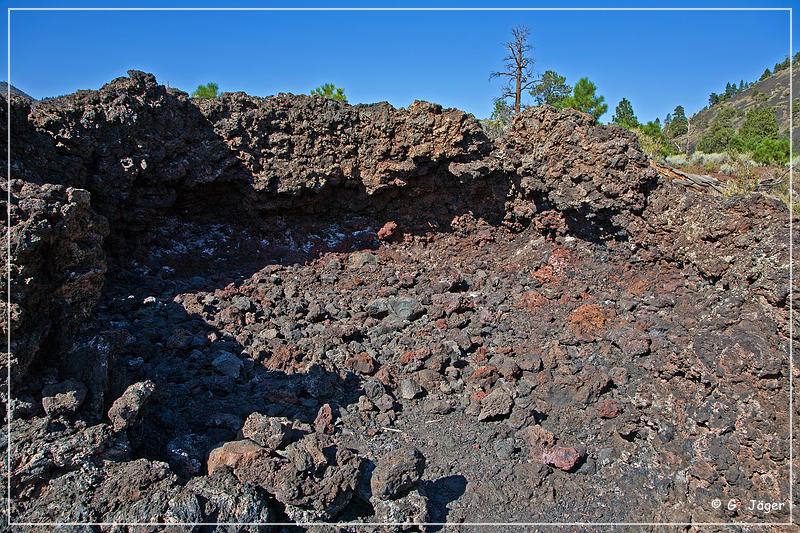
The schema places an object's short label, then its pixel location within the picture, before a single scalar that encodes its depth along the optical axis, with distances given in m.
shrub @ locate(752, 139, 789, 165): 15.41
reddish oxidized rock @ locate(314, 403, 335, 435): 3.97
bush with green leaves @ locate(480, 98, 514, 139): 16.42
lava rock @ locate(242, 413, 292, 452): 3.38
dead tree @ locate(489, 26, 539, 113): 14.74
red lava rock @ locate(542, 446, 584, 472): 3.66
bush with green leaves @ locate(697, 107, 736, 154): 21.92
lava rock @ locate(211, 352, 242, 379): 4.48
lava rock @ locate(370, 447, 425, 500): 3.20
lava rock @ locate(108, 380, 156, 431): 3.14
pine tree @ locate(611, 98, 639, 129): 20.43
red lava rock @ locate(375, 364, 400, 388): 4.62
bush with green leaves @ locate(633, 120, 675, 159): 14.80
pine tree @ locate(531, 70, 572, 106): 17.39
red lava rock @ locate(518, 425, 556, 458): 3.82
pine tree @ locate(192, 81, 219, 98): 16.78
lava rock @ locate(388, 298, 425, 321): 5.51
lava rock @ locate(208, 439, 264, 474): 3.06
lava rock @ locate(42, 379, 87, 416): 3.04
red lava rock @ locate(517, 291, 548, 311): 5.52
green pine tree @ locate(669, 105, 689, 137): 35.31
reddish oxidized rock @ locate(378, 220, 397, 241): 6.66
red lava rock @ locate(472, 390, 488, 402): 4.38
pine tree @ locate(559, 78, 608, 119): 16.79
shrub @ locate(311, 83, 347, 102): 16.73
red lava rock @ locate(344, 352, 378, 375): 4.74
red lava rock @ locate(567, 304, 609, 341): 4.94
